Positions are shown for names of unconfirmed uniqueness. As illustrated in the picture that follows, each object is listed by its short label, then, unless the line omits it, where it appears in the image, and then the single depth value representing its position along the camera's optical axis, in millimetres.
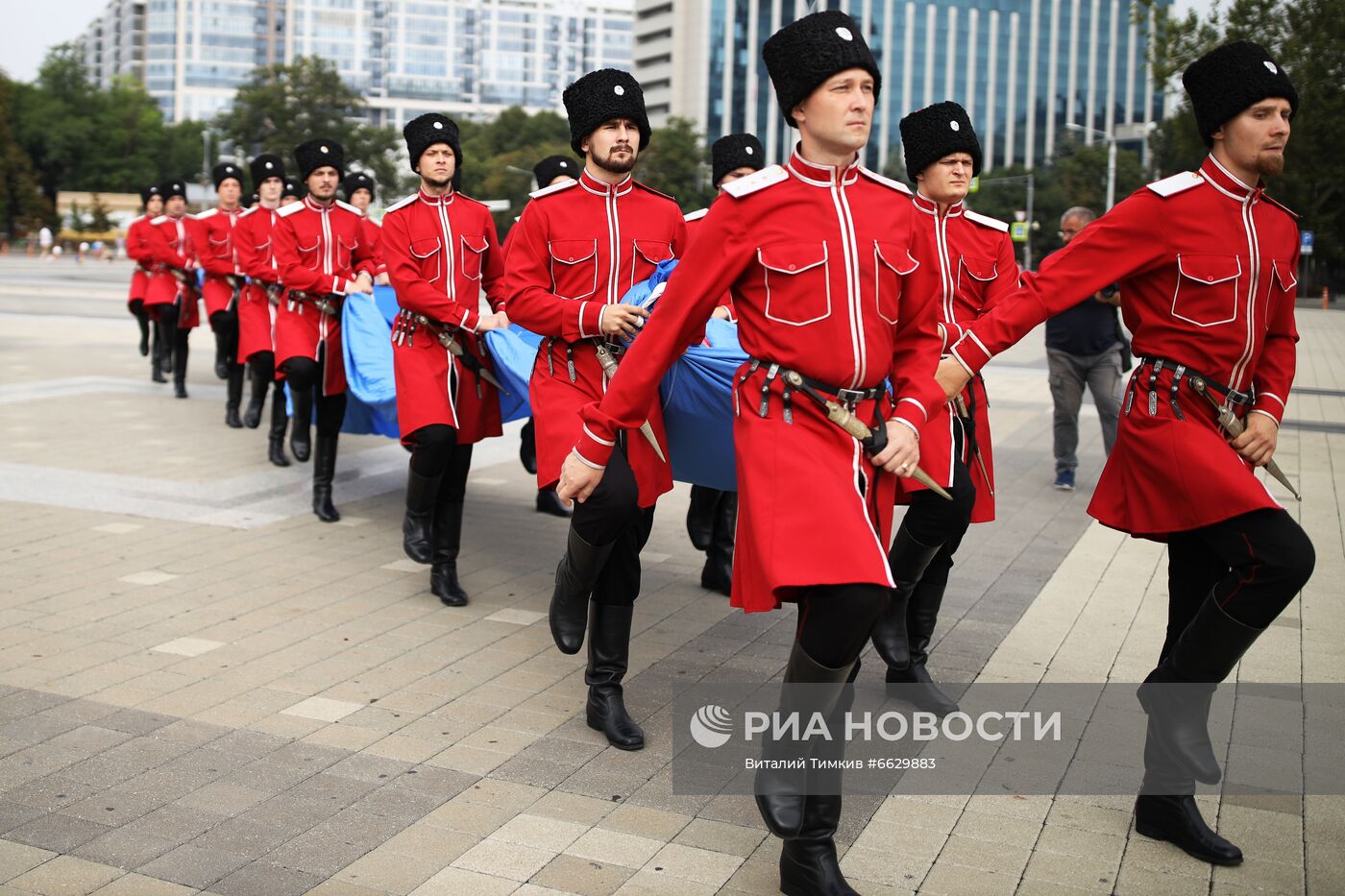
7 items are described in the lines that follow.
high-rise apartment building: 191250
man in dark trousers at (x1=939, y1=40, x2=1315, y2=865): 4258
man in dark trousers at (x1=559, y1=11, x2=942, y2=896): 3842
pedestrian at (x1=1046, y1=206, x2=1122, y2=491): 10953
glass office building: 141250
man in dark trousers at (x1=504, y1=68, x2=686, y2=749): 5203
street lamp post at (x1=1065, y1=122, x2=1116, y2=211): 70750
